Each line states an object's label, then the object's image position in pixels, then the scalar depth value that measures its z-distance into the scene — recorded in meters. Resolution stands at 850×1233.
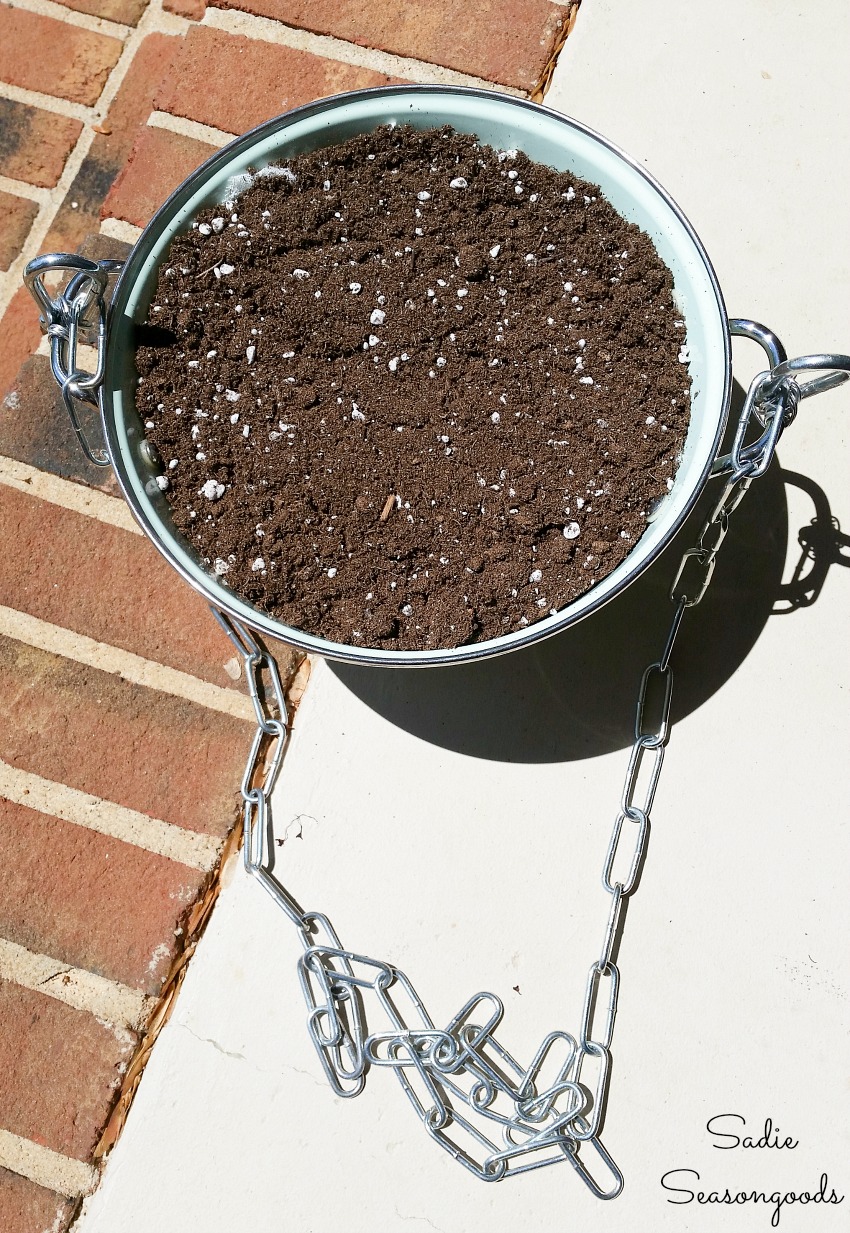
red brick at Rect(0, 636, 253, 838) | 0.72
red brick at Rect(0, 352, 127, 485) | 0.76
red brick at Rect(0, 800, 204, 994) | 0.70
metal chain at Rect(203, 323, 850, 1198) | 0.69
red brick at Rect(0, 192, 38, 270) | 0.85
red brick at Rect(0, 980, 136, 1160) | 0.68
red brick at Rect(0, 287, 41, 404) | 0.81
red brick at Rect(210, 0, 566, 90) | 0.81
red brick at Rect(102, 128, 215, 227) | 0.79
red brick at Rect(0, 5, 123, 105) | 0.87
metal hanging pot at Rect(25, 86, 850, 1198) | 0.57
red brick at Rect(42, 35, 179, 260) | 0.85
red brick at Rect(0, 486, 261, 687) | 0.74
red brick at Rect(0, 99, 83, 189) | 0.86
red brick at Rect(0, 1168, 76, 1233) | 0.67
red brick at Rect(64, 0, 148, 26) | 0.89
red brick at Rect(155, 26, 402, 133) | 0.79
